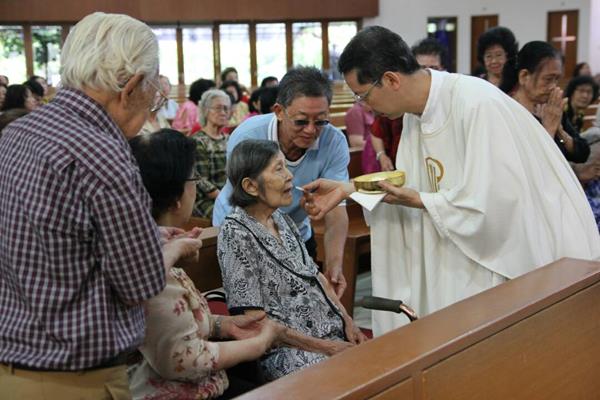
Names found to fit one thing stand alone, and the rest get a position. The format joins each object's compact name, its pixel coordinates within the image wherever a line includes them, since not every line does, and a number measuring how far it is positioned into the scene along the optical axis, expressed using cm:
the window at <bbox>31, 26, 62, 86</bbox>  1418
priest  225
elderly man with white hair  140
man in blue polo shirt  277
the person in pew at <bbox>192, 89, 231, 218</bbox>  527
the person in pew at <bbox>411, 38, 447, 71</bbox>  441
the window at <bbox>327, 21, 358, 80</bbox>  1681
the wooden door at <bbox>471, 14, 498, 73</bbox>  1677
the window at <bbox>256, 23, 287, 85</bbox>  1641
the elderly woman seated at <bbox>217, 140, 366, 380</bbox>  240
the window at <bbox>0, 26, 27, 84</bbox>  1383
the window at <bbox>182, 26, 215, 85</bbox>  1561
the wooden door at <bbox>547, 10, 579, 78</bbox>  1641
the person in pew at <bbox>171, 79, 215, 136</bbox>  805
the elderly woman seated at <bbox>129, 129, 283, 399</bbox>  178
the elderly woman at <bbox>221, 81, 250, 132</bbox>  880
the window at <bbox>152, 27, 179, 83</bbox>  1530
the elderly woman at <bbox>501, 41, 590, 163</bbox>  319
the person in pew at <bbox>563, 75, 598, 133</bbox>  511
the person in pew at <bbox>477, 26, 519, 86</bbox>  462
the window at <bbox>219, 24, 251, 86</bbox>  1598
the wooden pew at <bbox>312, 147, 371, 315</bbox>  447
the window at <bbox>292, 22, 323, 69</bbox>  1667
